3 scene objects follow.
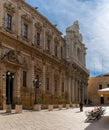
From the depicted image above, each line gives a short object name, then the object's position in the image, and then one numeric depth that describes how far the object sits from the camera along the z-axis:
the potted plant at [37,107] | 11.92
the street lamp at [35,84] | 13.37
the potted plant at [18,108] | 9.74
